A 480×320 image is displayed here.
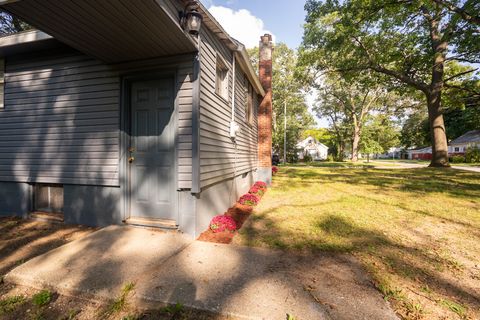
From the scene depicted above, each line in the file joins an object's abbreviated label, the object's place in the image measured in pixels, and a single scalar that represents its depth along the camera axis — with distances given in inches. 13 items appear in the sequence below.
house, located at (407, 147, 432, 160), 1748.5
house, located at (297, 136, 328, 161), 2193.7
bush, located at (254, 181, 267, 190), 328.5
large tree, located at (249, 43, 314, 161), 1192.8
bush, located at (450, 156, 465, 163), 1086.4
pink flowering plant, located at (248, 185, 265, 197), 293.0
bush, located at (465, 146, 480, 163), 1022.8
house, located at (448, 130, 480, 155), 1234.6
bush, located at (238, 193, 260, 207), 246.2
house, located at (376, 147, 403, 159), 2496.8
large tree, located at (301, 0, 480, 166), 435.8
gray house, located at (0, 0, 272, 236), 125.3
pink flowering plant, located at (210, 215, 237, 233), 162.6
